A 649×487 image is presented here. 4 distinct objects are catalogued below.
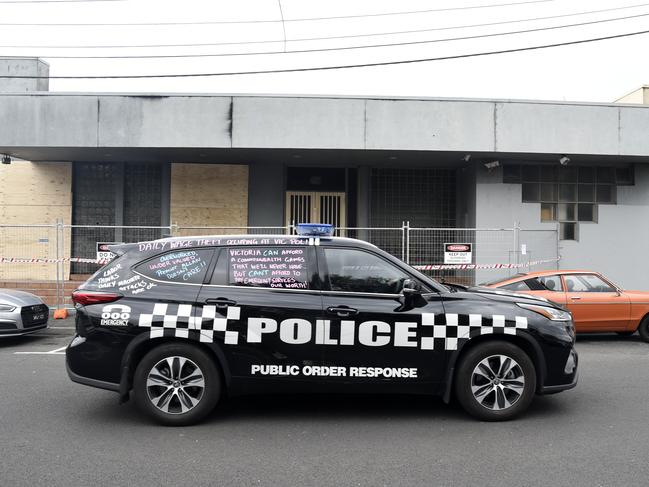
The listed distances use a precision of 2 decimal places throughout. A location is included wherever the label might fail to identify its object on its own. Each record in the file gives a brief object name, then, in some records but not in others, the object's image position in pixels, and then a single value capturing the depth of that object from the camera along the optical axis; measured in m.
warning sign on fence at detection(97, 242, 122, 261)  13.48
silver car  9.60
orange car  9.98
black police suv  5.32
